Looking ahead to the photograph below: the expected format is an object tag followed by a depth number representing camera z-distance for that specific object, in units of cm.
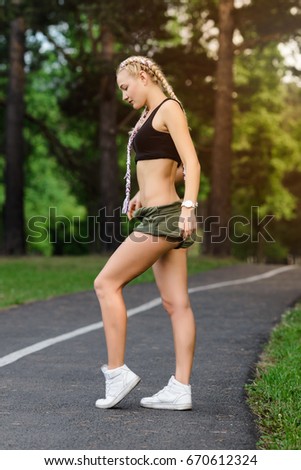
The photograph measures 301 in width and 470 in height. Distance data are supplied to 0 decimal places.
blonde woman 677
